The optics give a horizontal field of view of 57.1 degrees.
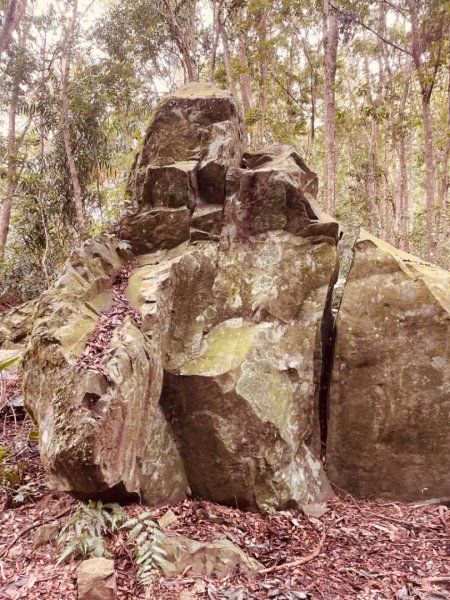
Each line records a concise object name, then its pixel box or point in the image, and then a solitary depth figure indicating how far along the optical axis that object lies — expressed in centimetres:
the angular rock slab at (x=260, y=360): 442
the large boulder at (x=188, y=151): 591
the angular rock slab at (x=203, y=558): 343
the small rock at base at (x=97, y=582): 295
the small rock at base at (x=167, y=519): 383
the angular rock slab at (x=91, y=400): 326
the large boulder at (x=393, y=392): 474
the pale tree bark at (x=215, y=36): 1075
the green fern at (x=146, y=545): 316
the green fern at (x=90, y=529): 333
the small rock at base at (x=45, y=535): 362
